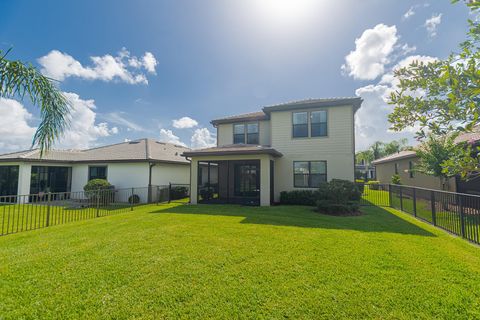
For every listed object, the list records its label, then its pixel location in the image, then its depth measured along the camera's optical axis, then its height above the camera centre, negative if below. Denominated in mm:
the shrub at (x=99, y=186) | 13422 -817
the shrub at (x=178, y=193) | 15558 -1464
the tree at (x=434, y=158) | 10734 +866
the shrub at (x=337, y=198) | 9047 -1124
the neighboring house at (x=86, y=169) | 14691 +371
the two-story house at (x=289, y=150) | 11844 +1489
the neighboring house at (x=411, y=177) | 11688 -182
